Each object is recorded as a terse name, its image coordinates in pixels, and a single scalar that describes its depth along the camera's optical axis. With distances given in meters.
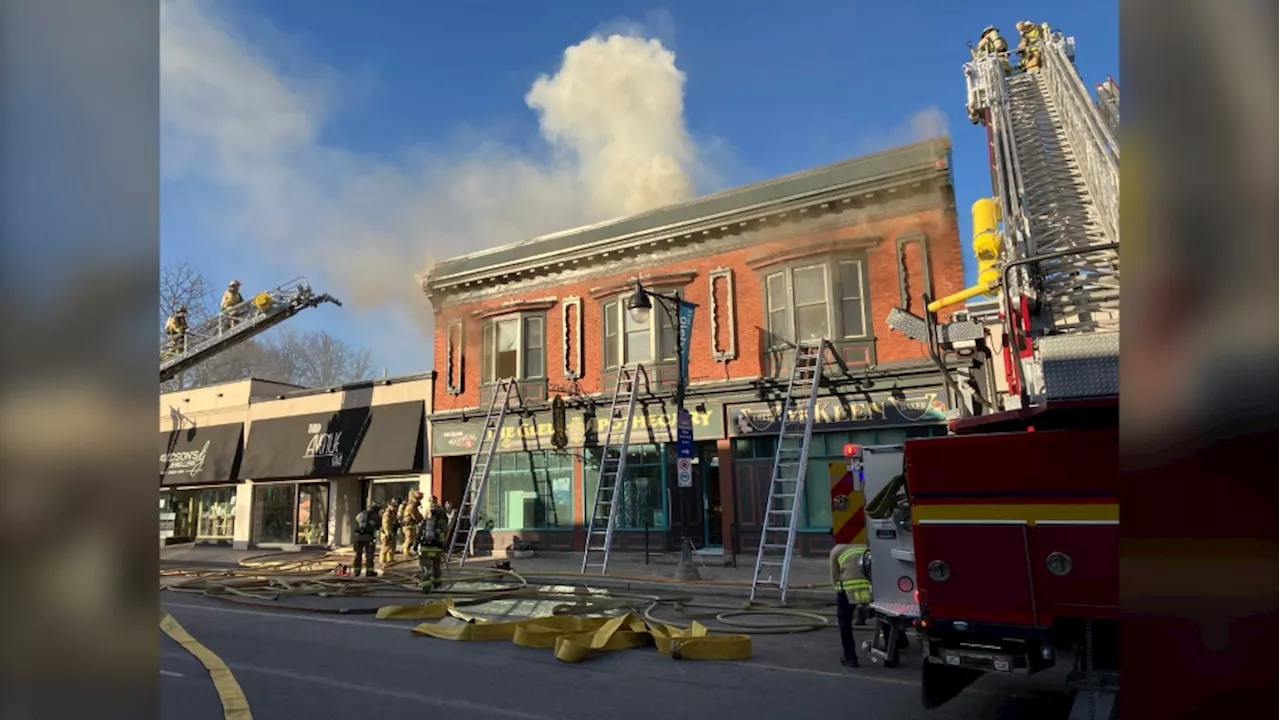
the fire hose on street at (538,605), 8.02
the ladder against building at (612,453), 18.16
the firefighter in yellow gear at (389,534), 17.34
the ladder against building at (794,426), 15.56
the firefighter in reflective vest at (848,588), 6.89
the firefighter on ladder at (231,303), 23.89
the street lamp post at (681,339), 13.65
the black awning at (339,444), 21.78
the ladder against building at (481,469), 18.30
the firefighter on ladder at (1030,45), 16.69
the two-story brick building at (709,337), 15.94
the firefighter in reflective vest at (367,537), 14.83
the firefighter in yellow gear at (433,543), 13.12
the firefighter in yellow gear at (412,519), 17.53
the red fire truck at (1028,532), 4.29
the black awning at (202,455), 25.45
